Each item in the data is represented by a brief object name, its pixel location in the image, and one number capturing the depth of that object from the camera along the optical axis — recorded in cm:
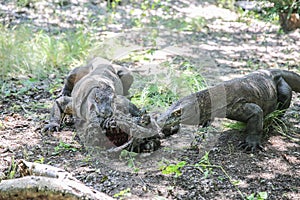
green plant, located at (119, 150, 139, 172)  861
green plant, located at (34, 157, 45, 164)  866
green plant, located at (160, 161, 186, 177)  801
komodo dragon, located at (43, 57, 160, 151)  861
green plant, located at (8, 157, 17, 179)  718
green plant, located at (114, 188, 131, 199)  731
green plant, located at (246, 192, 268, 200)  717
